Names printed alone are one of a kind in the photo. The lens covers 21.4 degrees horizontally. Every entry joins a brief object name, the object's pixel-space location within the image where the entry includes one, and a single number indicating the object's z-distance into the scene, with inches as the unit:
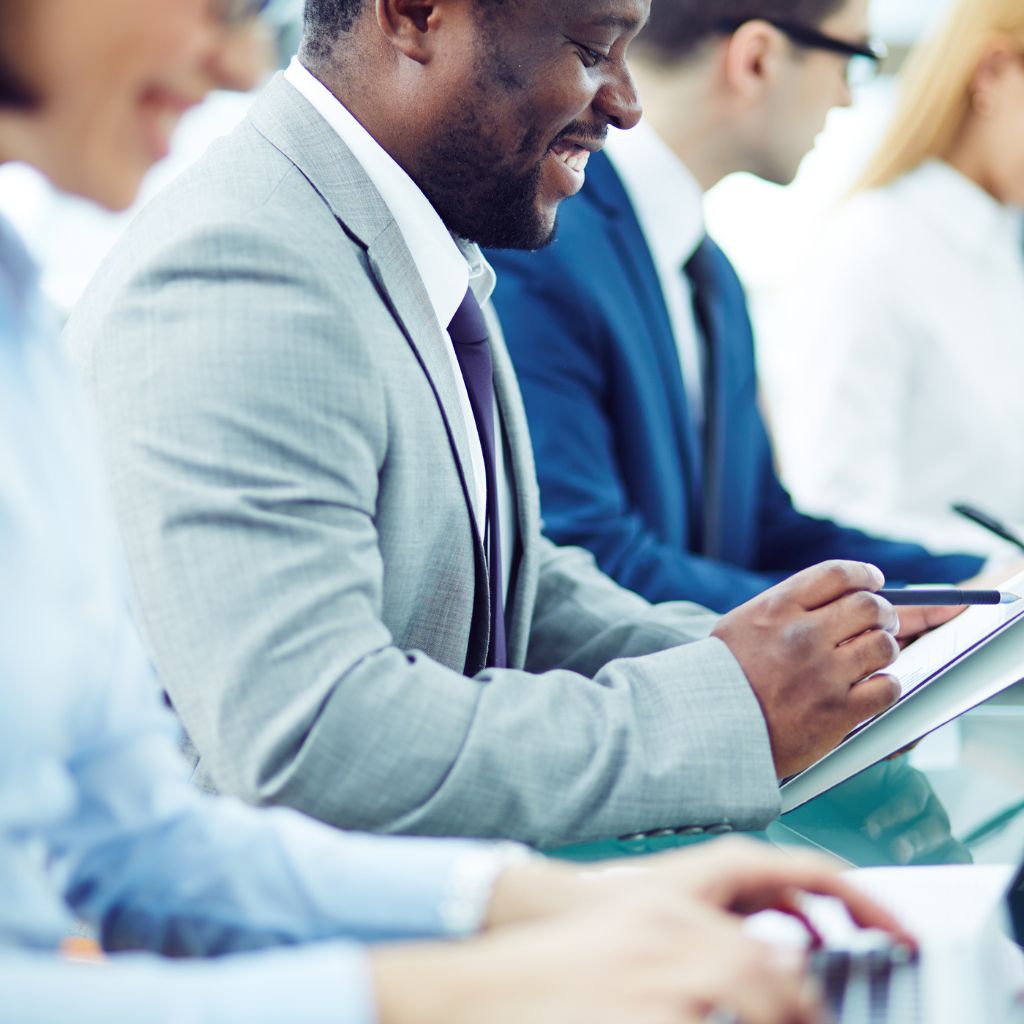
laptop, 44.6
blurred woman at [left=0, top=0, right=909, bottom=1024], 43.3
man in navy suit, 76.9
